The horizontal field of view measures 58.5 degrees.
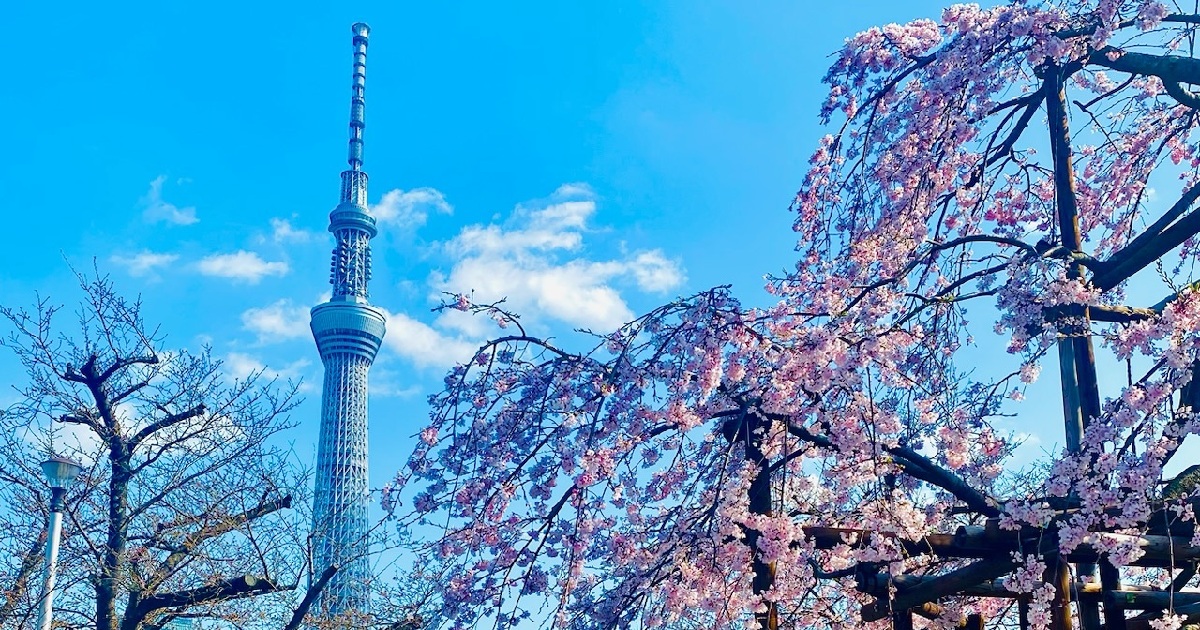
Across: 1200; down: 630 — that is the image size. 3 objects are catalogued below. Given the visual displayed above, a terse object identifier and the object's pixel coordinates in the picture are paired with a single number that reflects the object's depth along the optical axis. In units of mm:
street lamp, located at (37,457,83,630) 8281
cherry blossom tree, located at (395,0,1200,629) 5238
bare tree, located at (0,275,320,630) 9219
